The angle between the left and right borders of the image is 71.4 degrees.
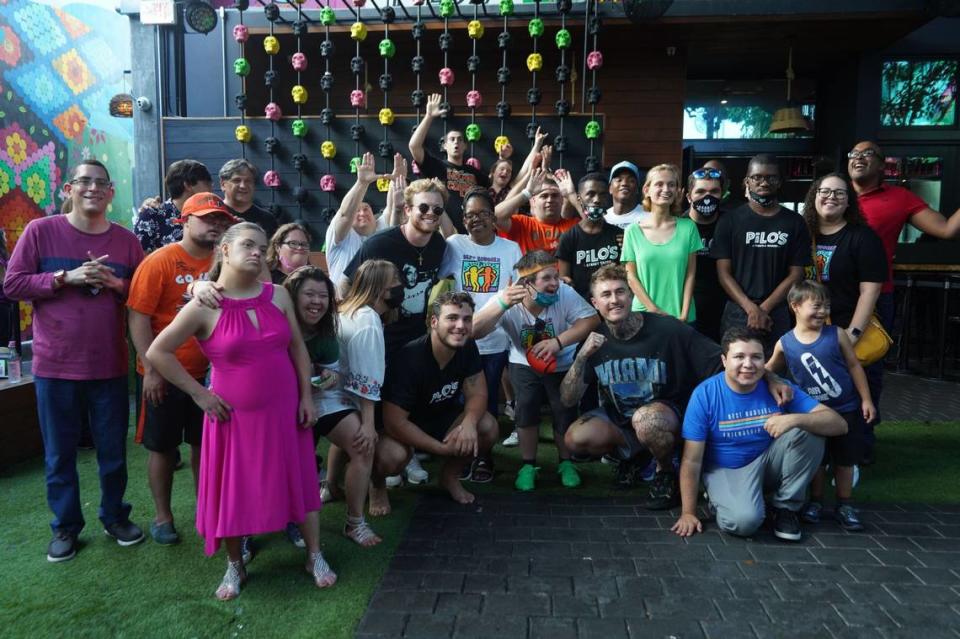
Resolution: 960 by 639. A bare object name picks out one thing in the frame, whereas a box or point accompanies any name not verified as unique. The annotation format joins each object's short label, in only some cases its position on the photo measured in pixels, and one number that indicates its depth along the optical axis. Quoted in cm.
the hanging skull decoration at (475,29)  725
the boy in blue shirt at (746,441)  314
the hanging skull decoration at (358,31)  733
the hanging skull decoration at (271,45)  733
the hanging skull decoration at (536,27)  720
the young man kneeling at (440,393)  336
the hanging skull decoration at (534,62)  700
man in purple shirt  293
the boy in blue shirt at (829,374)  338
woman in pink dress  256
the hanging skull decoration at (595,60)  706
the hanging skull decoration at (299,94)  727
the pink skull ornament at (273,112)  747
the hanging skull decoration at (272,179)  754
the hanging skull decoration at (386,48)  712
